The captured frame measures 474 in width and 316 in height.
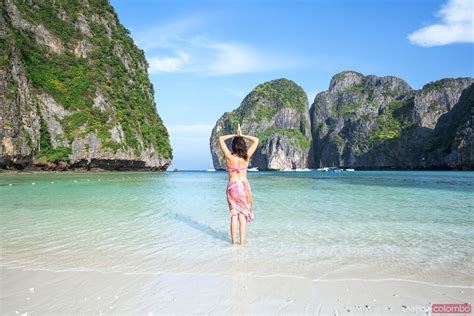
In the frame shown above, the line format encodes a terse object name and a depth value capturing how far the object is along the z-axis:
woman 5.72
